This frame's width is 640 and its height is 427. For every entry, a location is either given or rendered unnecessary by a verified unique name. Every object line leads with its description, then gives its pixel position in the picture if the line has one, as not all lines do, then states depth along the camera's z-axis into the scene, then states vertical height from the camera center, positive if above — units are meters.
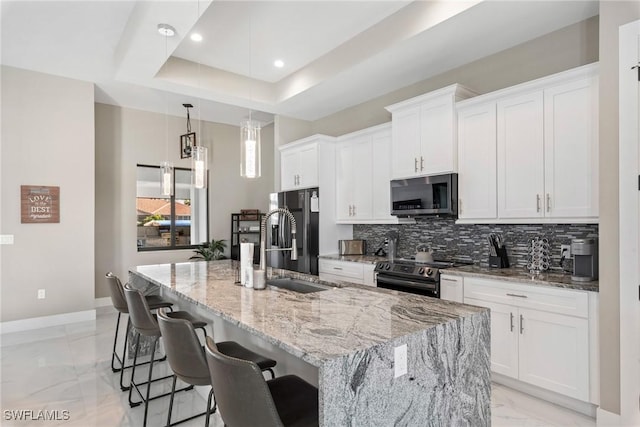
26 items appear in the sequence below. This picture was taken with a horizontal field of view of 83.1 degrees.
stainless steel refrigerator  4.79 -0.20
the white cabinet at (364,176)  4.36 +0.51
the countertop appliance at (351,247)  4.88 -0.42
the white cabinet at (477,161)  3.28 +0.50
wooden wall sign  4.55 +0.17
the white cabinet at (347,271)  4.07 -0.67
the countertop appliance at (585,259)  2.57 -0.32
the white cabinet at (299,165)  4.92 +0.74
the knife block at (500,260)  3.30 -0.41
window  6.18 +0.06
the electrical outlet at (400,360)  1.35 -0.55
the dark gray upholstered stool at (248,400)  1.22 -0.66
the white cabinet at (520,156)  2.97 +0.50
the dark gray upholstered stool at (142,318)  2.44 -0.71
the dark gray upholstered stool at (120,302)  3.00 -0.75
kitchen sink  2.56 -0.51
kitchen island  1.22 -0.49
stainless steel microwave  3.54 +0.21
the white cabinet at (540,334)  2.48 -0.88
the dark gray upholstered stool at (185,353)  1.75 -0.68
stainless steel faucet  2.36 -0.26
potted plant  6.30 -0.61
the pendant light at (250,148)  2.70 +0.51
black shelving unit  6.83 -0.24
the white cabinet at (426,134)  3.54 +0.85
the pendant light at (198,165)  3.29 +0.47
